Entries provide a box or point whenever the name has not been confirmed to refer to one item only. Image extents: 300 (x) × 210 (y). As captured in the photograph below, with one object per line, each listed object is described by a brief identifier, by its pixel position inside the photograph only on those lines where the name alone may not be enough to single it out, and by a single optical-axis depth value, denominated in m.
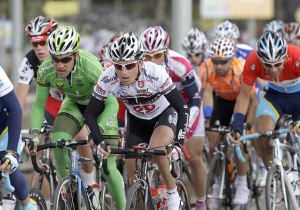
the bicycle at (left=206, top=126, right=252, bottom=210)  21.78
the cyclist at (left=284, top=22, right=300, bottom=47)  27.75
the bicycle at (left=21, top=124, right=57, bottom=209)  19.29
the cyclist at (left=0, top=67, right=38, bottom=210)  14.39
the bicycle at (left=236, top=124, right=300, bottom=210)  17.94
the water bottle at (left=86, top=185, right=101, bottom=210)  17.86
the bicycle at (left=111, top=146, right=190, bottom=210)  16.48
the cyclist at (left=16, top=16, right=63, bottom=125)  20.22
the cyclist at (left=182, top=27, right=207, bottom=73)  25.69
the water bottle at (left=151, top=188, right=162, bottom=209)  17.90
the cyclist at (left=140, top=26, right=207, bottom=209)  20.45
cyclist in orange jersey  22.52
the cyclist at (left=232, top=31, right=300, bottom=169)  18.78
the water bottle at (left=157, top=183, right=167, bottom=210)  18.03
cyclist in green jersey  17.89
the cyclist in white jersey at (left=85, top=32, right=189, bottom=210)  17.19
